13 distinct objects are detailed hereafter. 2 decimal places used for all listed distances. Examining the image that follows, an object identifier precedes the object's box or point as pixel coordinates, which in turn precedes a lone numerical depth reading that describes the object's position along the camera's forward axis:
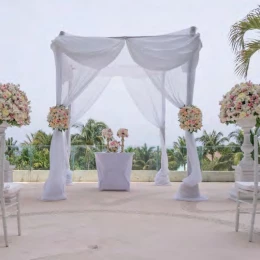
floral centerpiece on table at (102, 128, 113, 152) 7.40
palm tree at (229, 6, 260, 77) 6.13
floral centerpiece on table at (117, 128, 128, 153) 7.19
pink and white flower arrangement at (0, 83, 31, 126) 4.19
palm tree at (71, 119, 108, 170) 14.93
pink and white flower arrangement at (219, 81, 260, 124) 4.86
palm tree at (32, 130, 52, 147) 13.82
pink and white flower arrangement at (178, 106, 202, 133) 5.71
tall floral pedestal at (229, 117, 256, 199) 5.70
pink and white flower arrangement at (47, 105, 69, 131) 5.83
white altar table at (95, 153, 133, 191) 6.93
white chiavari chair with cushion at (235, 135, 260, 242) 3.23
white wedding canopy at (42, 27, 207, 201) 5.79
